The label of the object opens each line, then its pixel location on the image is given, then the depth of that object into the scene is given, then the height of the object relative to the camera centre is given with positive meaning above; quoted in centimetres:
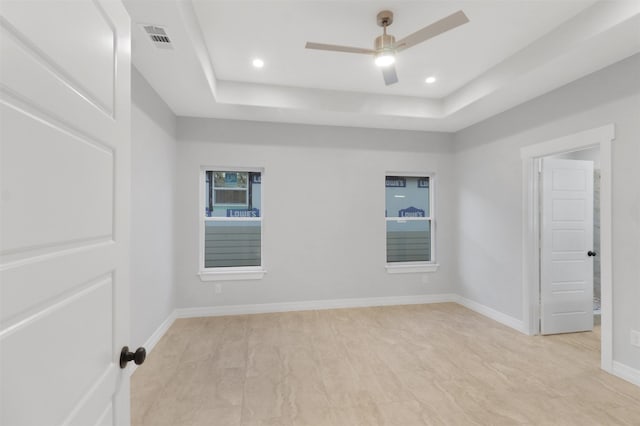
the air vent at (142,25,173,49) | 220 +133
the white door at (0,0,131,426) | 54 +0
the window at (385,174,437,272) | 482 -11
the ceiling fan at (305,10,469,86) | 210 +129
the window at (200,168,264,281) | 430 -13
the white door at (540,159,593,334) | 354 -37
